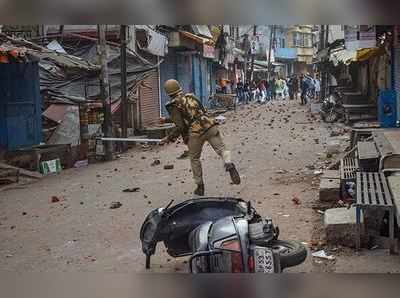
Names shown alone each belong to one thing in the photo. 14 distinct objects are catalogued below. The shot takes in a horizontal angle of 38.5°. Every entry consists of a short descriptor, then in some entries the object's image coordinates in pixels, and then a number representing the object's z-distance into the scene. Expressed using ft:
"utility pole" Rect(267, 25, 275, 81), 164.82
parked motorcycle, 65.60
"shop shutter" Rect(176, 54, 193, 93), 86.99
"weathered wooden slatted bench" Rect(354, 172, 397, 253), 15.52
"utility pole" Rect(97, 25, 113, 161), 42.47
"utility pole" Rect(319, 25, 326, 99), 94.02
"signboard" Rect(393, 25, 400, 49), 39.57
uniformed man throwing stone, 25.40
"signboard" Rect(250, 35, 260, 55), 152.66
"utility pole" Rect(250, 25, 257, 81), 153.34
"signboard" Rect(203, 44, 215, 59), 92.12
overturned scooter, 12.80
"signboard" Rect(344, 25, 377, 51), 39.70
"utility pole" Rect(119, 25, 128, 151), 45.30
